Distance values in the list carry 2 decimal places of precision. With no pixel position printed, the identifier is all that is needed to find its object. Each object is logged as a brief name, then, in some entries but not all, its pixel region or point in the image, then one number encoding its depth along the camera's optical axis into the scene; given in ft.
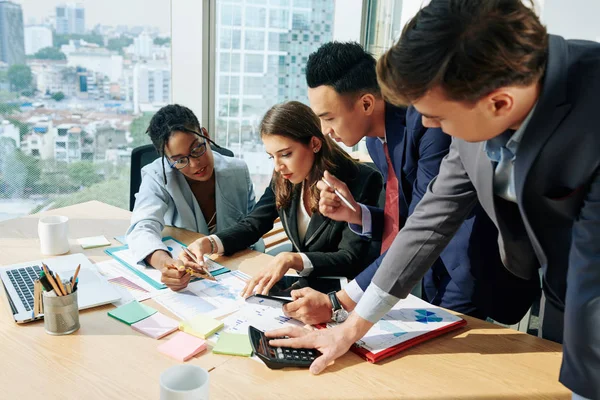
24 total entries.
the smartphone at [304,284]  4.68
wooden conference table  3.19
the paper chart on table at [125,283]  4.50
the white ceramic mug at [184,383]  2.72
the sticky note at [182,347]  3.57
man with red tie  4.42
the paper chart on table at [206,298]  4.25
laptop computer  4.19
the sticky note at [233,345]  3.60
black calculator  3.45
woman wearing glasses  6.15
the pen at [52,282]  3.75
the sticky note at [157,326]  3.87
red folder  3.59
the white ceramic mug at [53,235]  5.31
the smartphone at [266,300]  4.40
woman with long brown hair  5.61
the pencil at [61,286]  3.77
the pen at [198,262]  4.95
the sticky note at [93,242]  5.65
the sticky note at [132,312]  4.06
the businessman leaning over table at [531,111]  2.47
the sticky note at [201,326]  3.83
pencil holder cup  3.76
